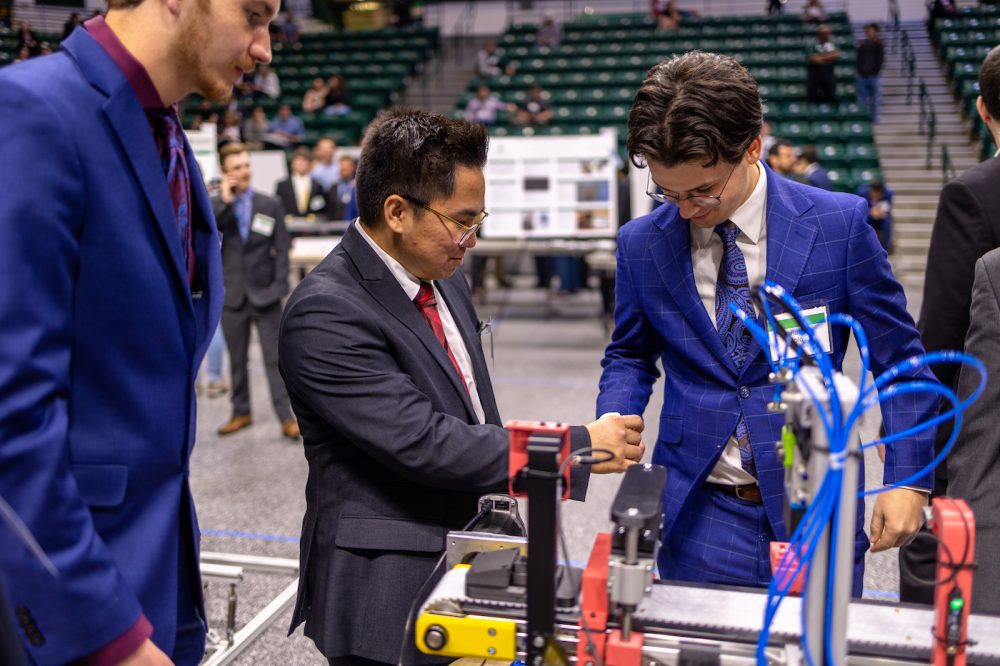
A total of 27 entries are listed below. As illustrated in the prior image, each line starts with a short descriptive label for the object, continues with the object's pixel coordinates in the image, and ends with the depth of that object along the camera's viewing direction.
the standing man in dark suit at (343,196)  8.89
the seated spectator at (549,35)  14.87
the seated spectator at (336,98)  13.48
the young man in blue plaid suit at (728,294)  1.36
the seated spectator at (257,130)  12.41
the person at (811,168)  6.36
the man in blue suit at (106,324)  0.89
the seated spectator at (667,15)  14.34
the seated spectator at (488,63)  14.65
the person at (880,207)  8.39
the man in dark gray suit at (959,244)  1.77
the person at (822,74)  11.55
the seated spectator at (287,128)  12.41
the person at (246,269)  4.97
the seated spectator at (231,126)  10.38
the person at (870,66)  11.33
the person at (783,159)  6.30
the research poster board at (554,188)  7.57
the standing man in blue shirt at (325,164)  9.88
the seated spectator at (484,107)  12.39
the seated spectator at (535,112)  11.80
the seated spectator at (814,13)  12.75
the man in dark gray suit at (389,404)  1.36
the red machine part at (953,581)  0.89
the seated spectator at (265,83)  14.07
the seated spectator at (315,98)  13.71
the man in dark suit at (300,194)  8.96
